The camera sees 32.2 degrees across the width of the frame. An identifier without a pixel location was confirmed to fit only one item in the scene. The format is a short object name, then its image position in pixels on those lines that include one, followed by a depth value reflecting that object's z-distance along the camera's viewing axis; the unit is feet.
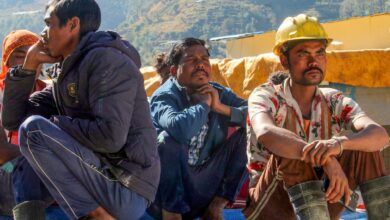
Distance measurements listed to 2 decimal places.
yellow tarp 27.91
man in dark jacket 10.50
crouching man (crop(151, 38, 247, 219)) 13.88
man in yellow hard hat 11.19
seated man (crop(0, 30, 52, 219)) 11.73
